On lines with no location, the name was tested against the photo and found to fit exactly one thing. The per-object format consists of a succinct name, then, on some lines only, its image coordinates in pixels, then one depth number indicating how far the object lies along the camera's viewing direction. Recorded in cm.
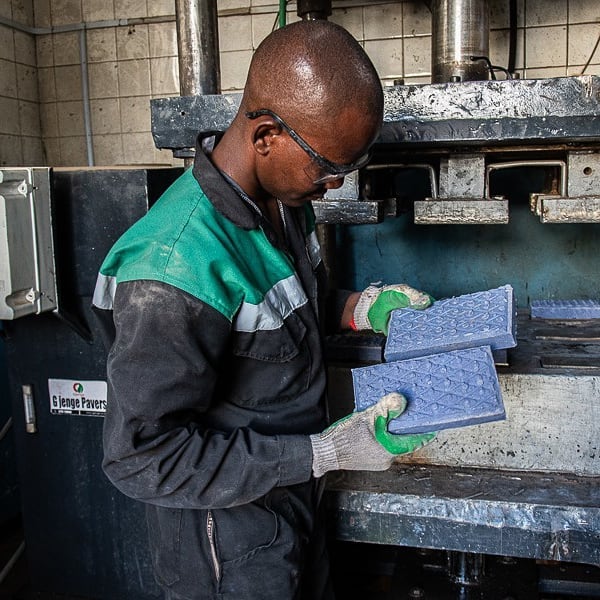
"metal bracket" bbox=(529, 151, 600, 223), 154
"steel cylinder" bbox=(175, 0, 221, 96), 191
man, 108
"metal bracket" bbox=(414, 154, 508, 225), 161
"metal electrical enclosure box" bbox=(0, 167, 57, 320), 171
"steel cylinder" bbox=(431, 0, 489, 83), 181
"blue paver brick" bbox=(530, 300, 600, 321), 208
